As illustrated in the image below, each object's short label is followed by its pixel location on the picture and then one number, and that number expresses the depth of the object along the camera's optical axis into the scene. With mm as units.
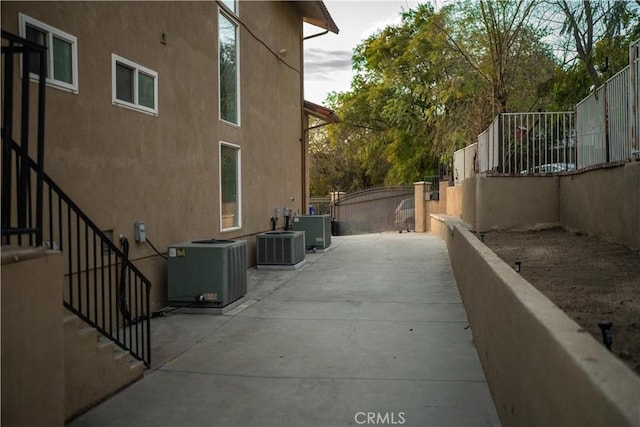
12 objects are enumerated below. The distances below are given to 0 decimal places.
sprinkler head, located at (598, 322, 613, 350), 2514
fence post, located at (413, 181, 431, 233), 22047
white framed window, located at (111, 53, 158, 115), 6804
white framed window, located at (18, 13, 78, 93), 5434
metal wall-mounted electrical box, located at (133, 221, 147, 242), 7109
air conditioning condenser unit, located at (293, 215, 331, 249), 14789
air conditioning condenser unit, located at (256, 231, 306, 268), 11477
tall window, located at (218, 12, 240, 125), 10367
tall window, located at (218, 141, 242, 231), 10242
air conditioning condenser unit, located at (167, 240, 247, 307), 7477
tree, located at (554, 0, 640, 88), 11812
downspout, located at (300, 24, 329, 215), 16281
